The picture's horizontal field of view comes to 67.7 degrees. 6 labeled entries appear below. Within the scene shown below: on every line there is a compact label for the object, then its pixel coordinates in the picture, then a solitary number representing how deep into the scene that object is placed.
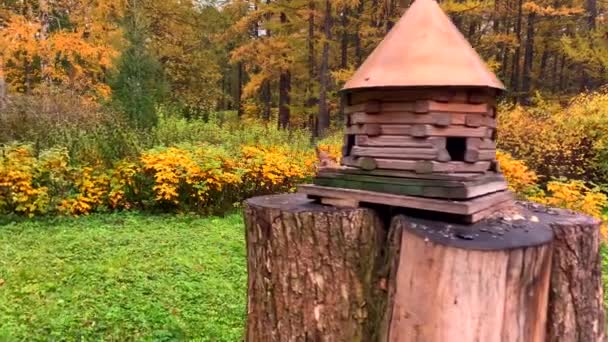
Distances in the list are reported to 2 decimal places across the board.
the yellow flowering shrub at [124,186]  6.98
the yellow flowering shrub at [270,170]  7.64
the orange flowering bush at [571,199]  5.92
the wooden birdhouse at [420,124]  1.76
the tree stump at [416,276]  1.51
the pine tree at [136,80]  11.79
